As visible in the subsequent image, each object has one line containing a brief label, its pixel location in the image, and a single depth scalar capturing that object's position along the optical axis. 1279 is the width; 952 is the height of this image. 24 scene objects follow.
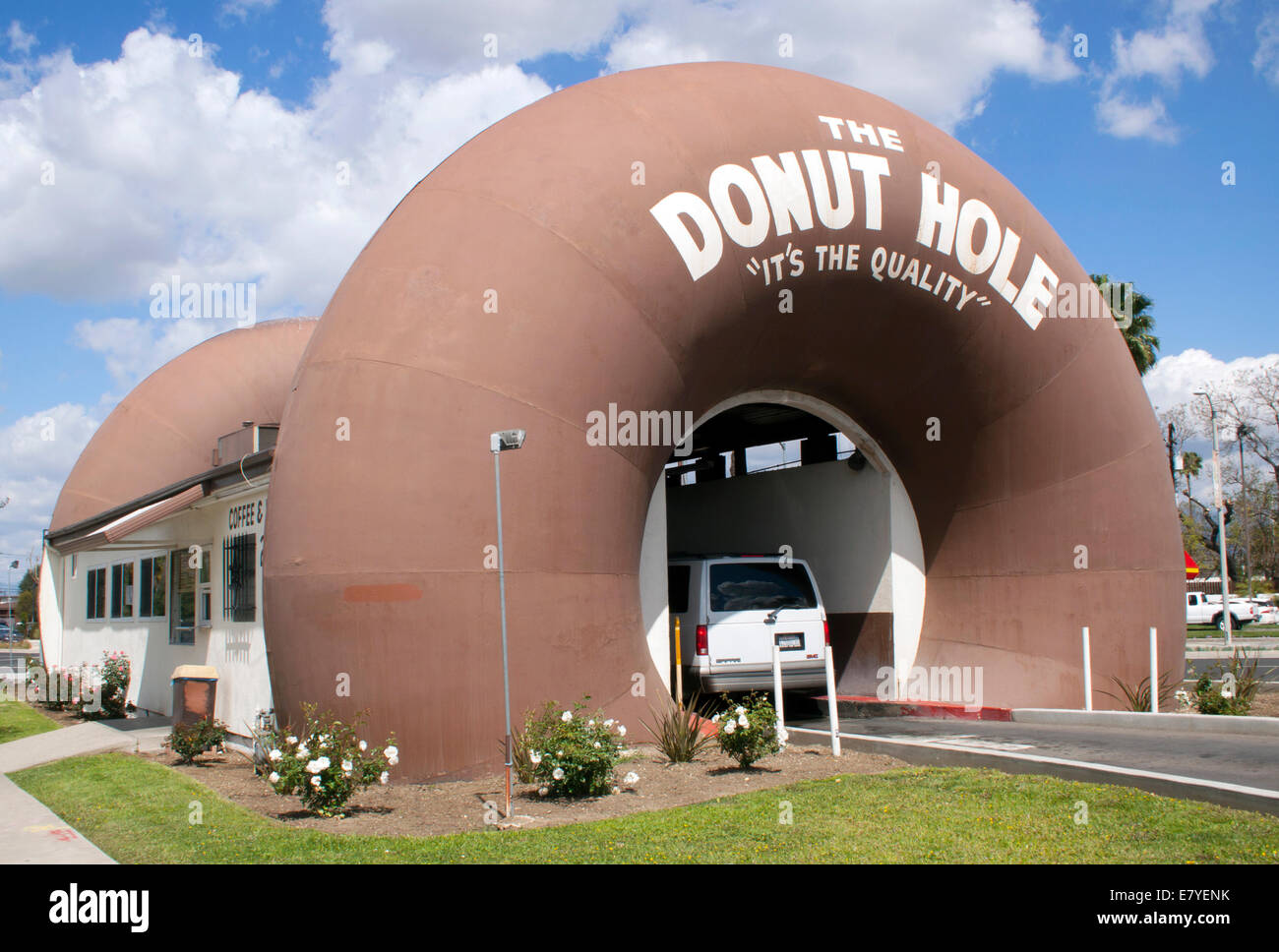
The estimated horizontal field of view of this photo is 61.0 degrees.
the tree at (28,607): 56.34
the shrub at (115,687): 16.34
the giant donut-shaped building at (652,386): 8.63
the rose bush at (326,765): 7.71
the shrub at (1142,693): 12.94
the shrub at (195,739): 10.79
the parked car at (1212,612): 45.19
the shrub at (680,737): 9.31
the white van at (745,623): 11.77
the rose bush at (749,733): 8.78
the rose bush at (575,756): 8.02
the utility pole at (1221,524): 29.03
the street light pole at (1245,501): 52.97
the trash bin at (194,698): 12.05
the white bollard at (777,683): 9.71
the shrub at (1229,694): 11.93
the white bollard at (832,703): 9.41
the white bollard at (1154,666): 13.06
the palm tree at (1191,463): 60.75
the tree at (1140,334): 35.38
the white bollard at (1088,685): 12.70
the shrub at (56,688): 18.69
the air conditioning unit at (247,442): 14.84
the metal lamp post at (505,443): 7.90
